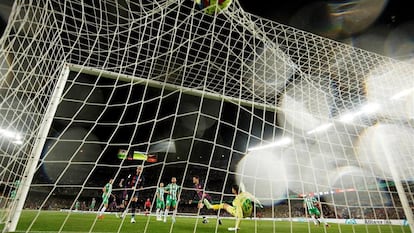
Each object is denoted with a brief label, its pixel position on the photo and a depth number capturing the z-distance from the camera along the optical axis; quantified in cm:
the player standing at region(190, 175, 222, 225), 441
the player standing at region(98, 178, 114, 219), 481
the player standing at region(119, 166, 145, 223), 416
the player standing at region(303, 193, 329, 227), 564
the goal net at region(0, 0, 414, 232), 221
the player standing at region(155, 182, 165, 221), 520
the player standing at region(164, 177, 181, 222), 523
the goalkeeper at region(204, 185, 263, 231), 322
